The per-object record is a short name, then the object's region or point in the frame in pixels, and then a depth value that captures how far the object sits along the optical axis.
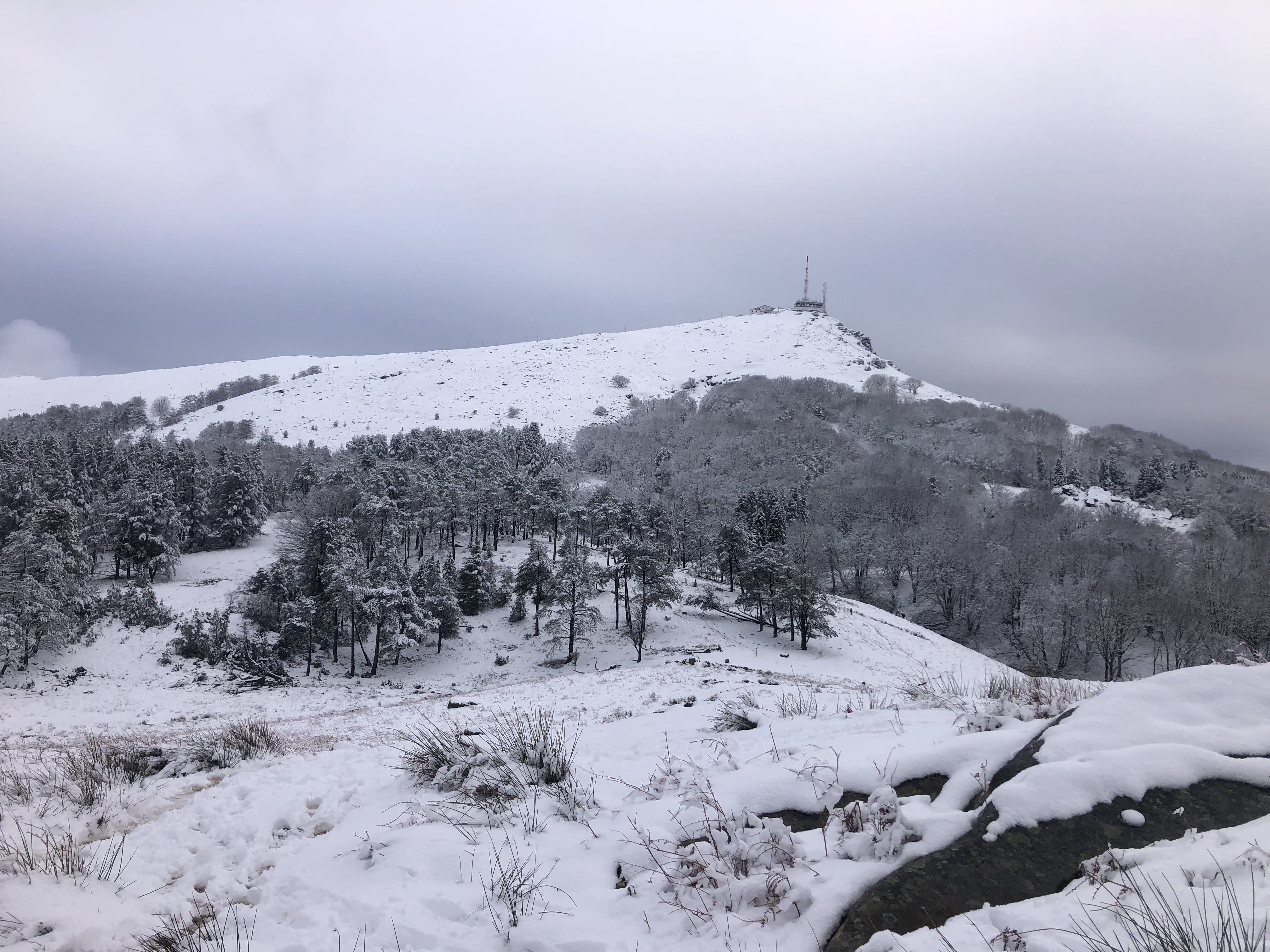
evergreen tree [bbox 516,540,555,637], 43.28
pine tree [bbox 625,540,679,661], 39.44
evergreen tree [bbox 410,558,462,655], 39.16
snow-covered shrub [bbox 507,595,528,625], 44.53
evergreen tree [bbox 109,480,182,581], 49.81
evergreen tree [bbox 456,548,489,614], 45.66
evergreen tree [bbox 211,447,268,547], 60.12
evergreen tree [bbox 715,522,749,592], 53.50
